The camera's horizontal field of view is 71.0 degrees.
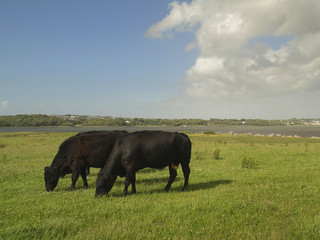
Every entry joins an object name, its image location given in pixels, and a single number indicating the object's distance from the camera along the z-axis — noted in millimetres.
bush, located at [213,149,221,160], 20892
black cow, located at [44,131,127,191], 10281
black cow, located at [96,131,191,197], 8820
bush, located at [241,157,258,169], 15680
